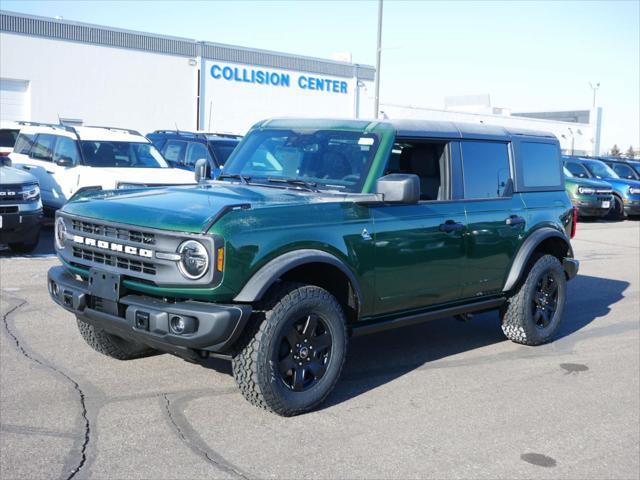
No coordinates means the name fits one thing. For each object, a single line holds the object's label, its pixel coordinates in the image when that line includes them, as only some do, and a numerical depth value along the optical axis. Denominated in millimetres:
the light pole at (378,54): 31672
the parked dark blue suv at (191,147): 15719
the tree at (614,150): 72550
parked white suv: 12742
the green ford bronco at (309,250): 4832
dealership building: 29812
